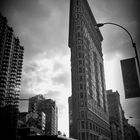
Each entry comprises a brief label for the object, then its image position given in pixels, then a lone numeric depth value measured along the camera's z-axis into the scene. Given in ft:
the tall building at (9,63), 357.86
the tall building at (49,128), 624.18
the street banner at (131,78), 45.65
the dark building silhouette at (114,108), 504.31
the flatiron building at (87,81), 287.69
